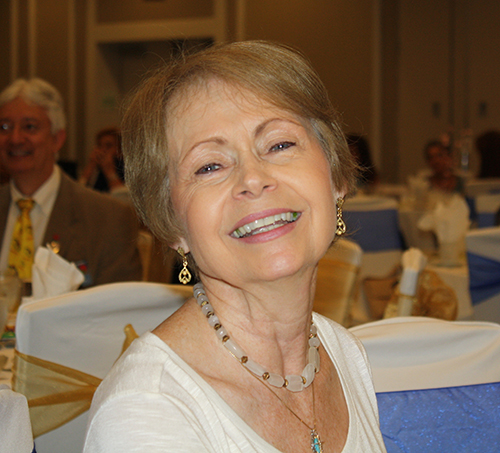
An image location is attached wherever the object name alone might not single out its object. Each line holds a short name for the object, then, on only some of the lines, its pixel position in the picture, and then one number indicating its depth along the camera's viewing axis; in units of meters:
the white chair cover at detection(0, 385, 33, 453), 0.88
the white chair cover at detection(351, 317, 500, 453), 1.29
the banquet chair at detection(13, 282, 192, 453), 1.41
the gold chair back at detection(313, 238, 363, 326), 2.57
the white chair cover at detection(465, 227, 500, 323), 2.42
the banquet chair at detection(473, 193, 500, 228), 4.68
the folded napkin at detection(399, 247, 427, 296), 2.11
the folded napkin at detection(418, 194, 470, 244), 3.34
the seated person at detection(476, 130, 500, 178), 6.46
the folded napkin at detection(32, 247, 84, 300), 1.96
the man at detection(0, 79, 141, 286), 2.96
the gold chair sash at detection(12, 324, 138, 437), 1.42
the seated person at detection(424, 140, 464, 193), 5.62
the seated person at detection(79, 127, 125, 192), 6.17
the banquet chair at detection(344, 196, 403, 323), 4.16
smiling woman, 1.05
